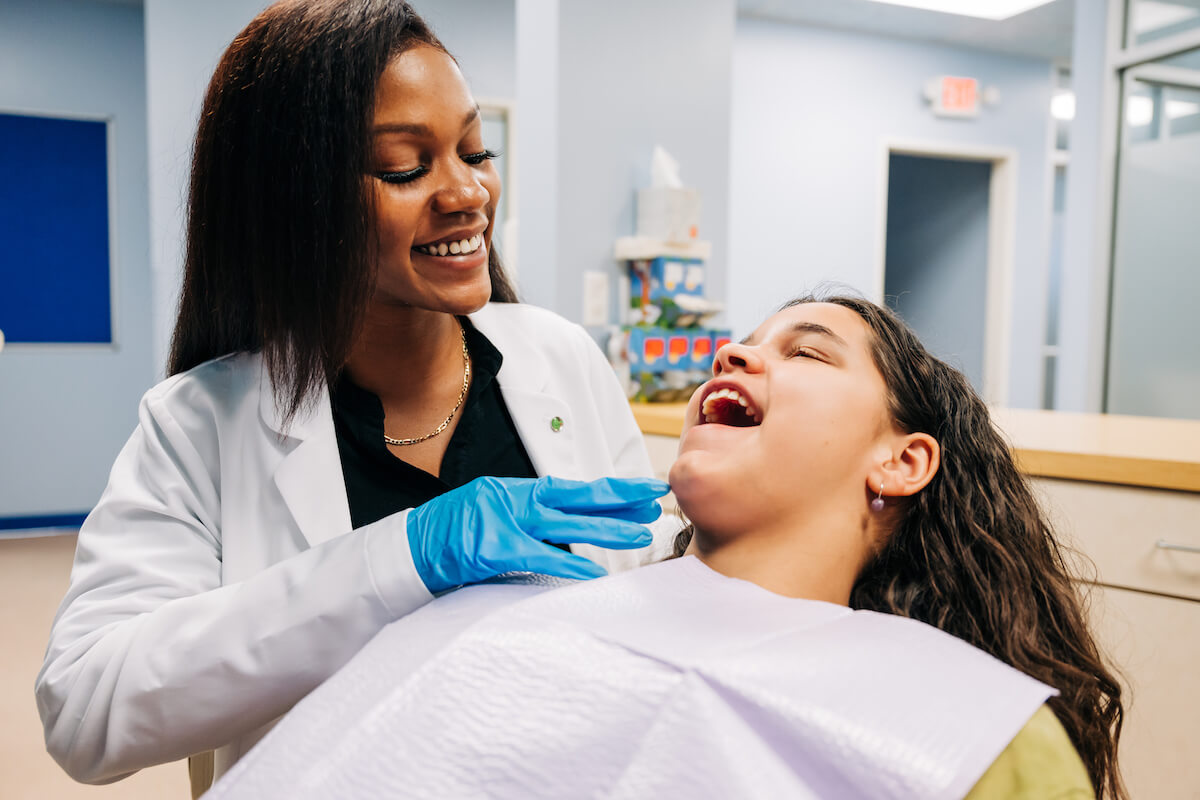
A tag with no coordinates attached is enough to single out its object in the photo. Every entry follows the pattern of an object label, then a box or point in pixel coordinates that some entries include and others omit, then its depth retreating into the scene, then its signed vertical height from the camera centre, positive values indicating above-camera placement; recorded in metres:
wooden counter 1.51 -0.23
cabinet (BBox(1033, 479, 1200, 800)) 1.50 -0.50
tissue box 2.50 +0.30
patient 0.68 -0.29
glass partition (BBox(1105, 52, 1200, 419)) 3.51 +0.33
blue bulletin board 4.64 +0.42
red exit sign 4.88 +1.27
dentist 0.83 -0.15
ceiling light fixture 3.97 +1.45
